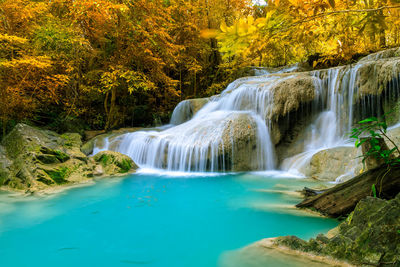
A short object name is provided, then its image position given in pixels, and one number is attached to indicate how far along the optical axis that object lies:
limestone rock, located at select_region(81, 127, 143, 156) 8.00
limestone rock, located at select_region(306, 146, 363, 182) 5.06
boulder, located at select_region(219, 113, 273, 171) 6.85
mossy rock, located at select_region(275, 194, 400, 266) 1.67
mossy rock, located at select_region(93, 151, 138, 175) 6.55
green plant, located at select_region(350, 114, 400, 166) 2.36
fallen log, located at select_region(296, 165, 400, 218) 2.43
